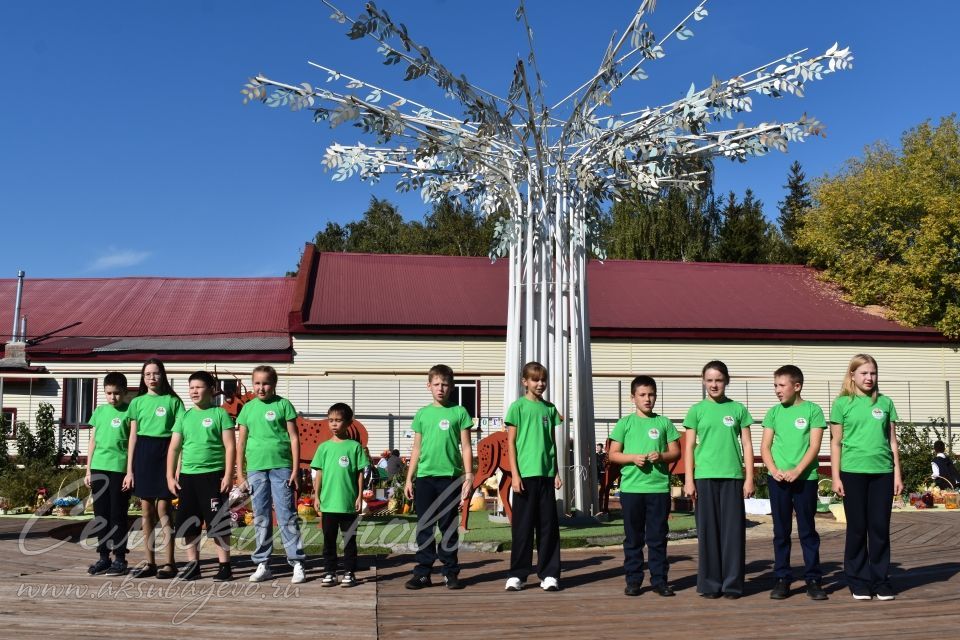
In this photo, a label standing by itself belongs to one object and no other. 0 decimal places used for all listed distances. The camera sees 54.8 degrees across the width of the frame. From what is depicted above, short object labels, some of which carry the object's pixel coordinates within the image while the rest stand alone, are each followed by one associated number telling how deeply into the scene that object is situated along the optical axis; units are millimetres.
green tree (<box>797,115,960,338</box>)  22172
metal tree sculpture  9609
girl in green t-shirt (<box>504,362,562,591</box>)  6738
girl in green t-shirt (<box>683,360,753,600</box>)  6434
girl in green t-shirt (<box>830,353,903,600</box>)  6355
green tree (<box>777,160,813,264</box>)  42447
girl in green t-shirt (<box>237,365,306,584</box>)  7070
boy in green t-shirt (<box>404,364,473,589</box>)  6867
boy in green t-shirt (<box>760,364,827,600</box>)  6449
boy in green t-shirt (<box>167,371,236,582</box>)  7027
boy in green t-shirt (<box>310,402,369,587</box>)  6957
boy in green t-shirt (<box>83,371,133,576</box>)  7363
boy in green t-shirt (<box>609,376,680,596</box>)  6617
